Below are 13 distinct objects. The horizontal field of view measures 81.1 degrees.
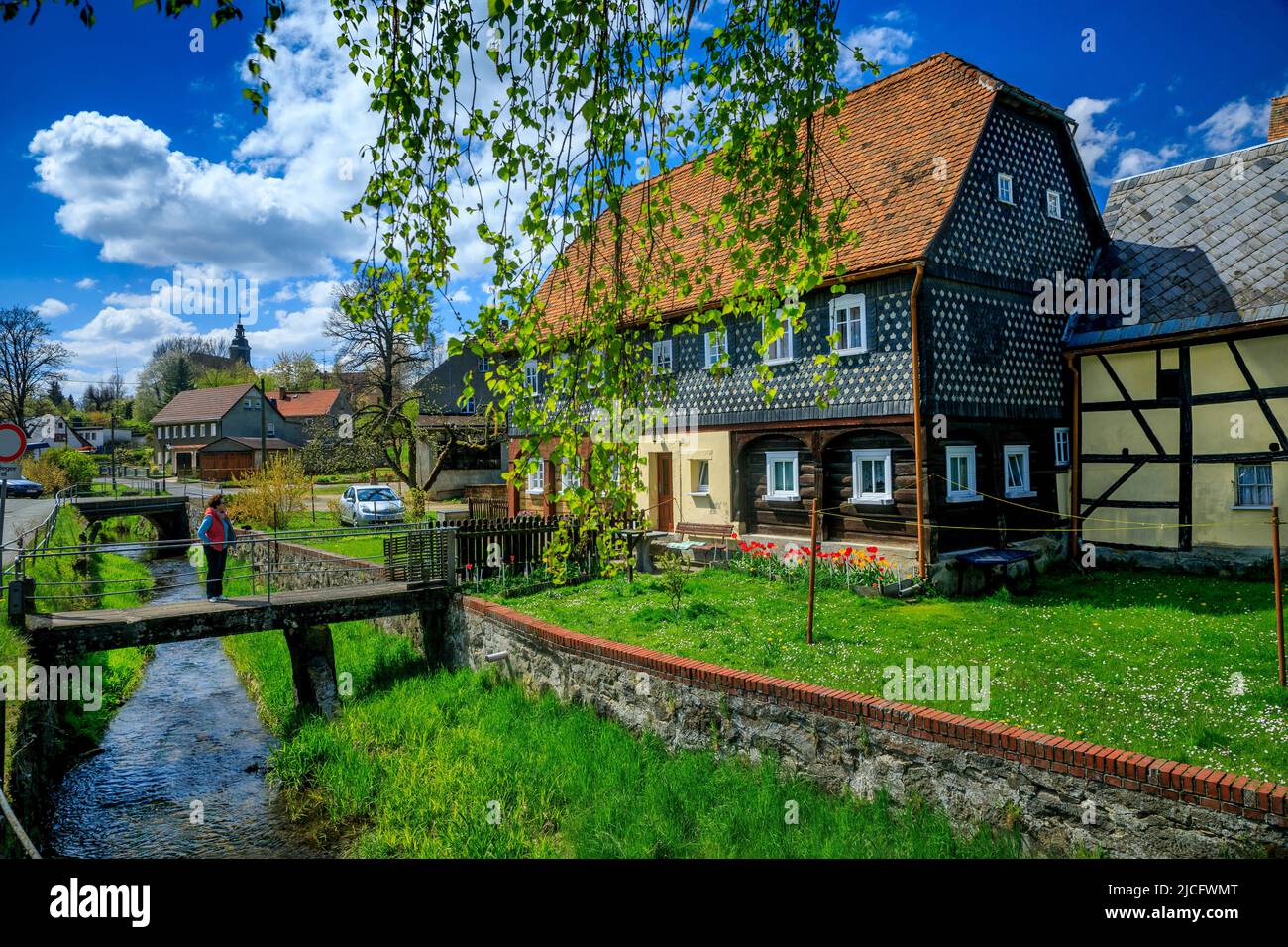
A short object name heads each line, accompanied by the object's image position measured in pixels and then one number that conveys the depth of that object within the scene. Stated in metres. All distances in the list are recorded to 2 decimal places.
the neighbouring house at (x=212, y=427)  67.94
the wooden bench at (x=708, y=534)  17.50
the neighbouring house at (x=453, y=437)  35.31
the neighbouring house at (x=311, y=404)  76.69
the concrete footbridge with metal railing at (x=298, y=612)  11.73
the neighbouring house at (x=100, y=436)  75.00
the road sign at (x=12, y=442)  10.12
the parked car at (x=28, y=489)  43.71
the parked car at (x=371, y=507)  28.31
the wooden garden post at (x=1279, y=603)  7.30
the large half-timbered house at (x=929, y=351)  14.84
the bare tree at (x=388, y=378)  32.31
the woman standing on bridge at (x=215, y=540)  13.21
